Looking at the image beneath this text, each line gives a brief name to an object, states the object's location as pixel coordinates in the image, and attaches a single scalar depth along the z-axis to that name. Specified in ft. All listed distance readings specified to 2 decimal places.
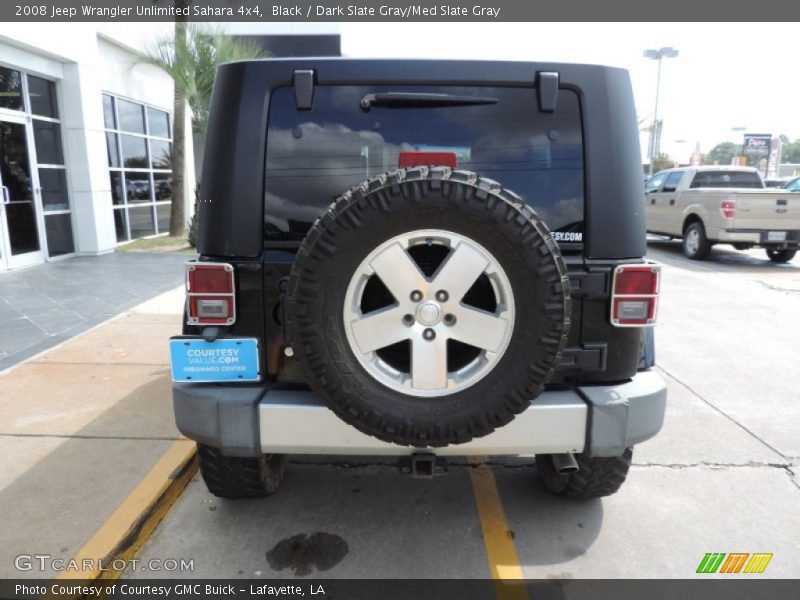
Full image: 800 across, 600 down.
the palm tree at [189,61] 40.75
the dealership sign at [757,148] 145.69
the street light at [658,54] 110.22
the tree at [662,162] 174.87
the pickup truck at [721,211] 35.63
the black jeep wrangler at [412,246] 7.94
